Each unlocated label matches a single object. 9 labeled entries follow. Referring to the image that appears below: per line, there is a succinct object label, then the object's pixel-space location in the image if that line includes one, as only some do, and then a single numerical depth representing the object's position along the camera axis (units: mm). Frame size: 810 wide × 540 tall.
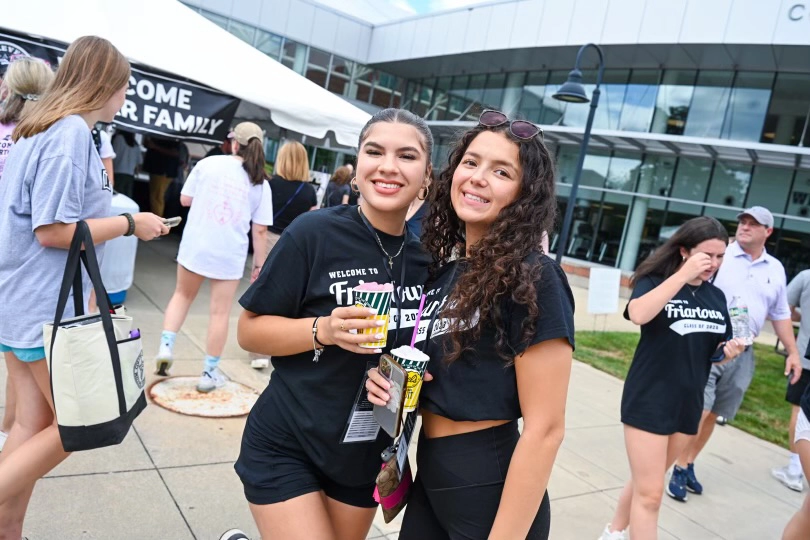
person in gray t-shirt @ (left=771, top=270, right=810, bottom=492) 4961
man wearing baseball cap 4535
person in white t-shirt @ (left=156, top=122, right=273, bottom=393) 4480
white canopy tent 5898
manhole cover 4129
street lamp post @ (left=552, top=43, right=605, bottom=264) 10352
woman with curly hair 1556
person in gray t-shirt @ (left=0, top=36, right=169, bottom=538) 2115
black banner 5645
